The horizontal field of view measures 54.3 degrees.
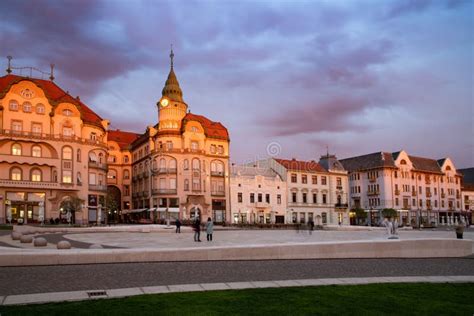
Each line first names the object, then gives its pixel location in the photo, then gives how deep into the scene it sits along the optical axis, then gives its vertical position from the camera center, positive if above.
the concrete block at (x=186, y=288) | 11.03 -2.17
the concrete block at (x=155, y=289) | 10.67 -2.12
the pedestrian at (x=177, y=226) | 40.44 -2.38
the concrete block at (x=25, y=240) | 26.31 -2.11
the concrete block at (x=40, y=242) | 23.50 -2.01
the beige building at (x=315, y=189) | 81.88 +1.33
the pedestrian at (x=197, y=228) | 29.73 -1.87
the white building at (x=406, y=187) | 89.88 +1.58
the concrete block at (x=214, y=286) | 11.30 -2.19
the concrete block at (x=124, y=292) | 10.26 -2.09
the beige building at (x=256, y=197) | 76.00 +0.16
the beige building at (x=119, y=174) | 82.45 +4.83
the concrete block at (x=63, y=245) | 20.78 -1.93
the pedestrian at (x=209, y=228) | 29.52 -1.86
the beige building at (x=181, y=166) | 71.88 +5.26
